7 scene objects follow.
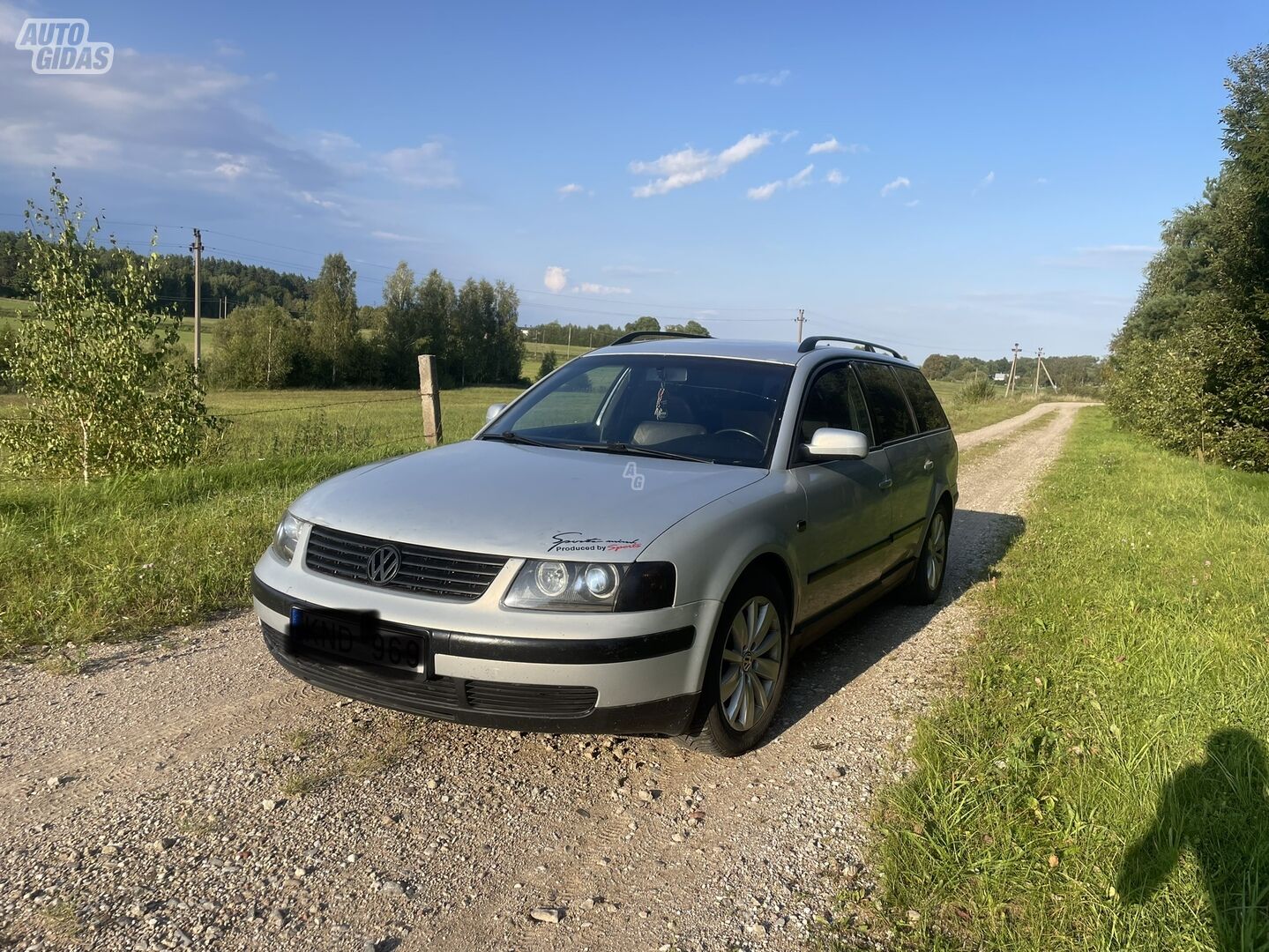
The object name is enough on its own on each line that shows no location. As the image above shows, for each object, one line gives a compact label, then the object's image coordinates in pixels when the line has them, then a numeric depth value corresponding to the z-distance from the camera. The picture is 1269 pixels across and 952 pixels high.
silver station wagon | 2.81
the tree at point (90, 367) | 8.86
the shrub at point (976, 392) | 54.69
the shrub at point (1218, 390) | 14.73
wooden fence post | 9.01
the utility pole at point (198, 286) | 38.16
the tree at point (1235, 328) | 14.16
